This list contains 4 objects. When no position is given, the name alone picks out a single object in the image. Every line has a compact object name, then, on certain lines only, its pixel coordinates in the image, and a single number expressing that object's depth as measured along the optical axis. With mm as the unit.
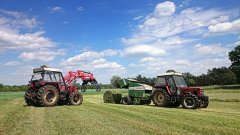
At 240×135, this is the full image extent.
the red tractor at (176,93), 10457
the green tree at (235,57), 43122
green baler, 12391
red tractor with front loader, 10367
